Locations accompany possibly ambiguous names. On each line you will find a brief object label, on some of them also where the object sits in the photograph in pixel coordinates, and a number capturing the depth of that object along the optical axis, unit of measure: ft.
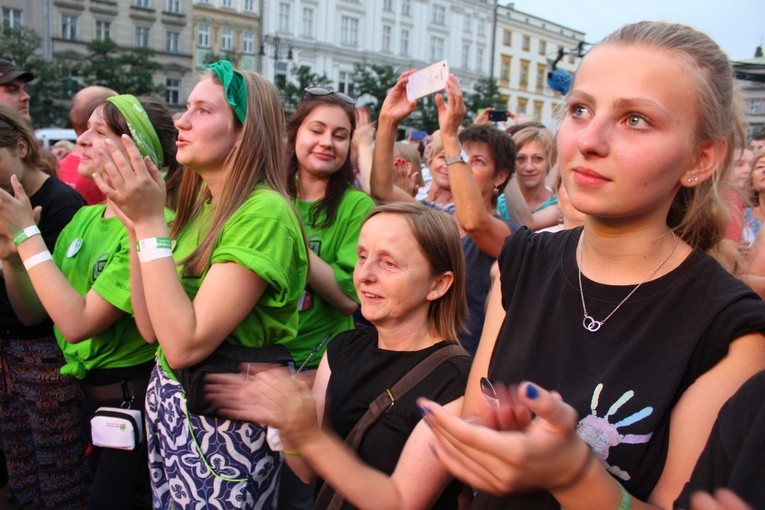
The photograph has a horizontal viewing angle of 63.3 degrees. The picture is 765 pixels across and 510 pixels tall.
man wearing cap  14.49
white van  68.59
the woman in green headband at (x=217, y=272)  6.05
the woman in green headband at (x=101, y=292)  7.34
